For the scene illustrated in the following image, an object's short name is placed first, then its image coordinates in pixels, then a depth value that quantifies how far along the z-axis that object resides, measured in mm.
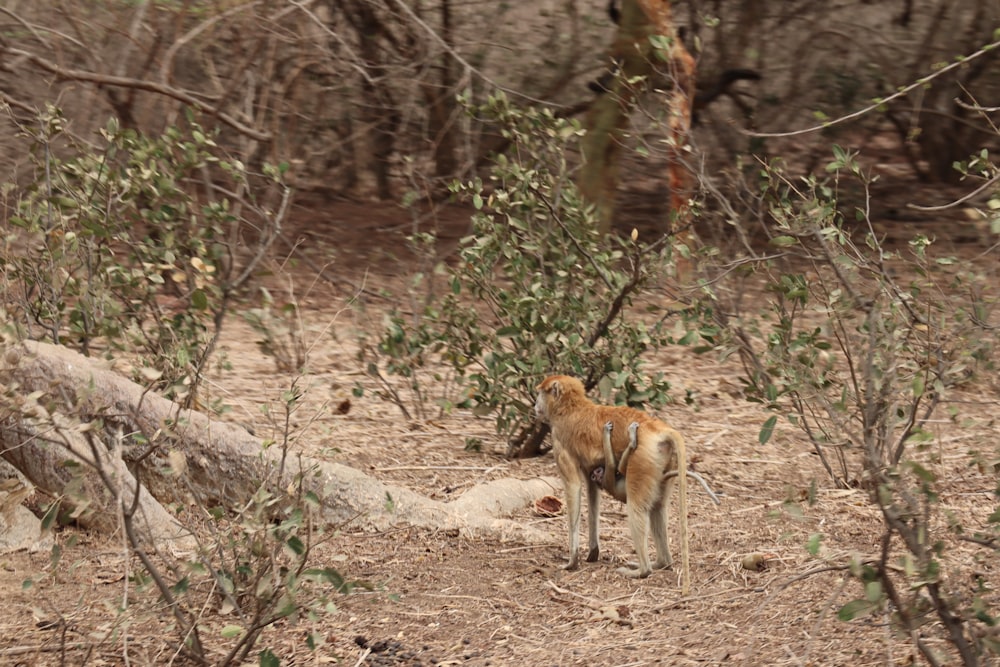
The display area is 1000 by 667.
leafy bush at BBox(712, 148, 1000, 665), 6910
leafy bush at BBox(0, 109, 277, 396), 12875
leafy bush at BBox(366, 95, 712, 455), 13820
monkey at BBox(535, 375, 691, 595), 9969
